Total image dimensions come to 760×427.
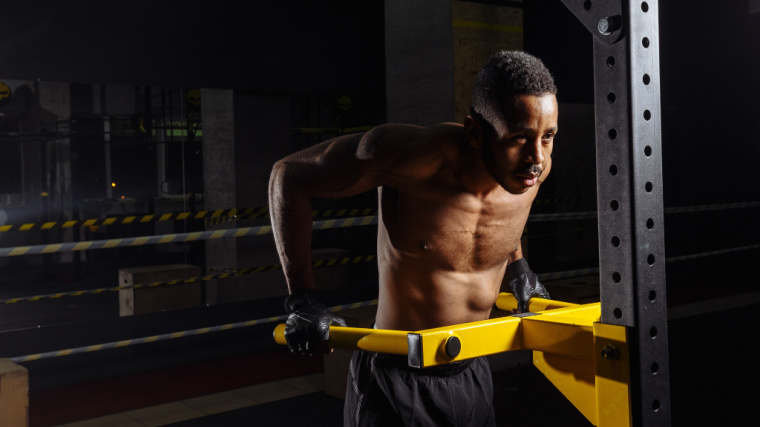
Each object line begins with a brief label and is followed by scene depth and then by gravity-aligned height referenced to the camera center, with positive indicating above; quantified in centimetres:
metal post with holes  135 +3
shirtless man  183 -4
